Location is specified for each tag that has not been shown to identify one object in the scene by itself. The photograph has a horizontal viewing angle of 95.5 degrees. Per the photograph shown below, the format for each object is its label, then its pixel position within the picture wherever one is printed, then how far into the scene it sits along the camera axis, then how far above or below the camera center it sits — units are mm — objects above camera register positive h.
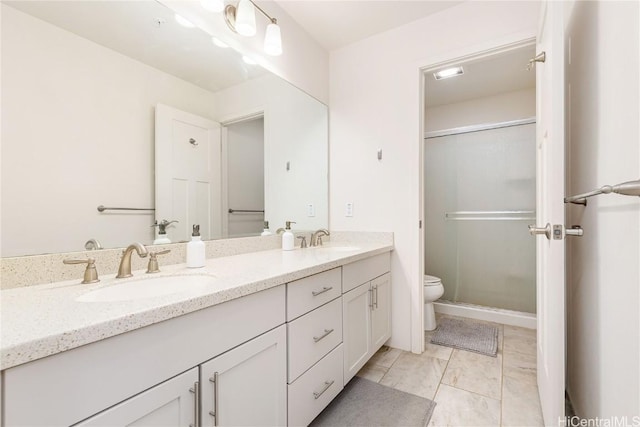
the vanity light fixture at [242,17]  1486 +1019
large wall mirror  931 +355
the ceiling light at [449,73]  2449 +1212
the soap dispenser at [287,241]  1843 -176
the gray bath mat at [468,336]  2107 -975
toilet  2420 -705
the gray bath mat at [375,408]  1367 -979
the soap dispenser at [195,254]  1251 -176
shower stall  2754 +4
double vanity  547 -338
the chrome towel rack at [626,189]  619 +57
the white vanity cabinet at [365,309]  1526 -571
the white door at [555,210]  971 +12
